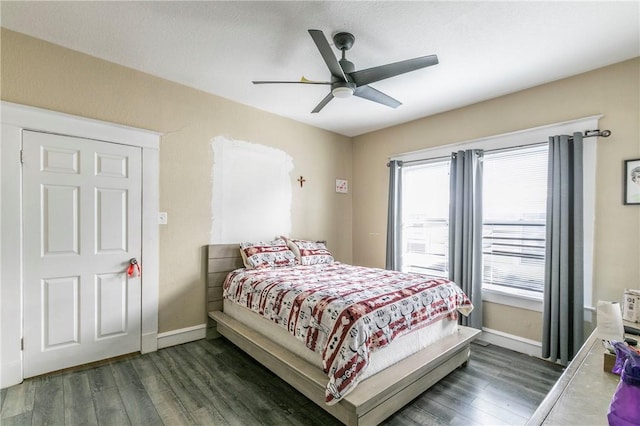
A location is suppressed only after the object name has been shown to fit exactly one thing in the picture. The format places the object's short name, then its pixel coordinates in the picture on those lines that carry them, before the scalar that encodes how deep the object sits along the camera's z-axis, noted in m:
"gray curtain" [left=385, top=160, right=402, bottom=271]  4.19
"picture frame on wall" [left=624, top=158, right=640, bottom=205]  2.48
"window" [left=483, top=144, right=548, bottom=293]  3.03
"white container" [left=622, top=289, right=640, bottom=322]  1.96
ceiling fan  2.04
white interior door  2.39
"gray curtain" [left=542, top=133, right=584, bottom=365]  2.68
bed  1.78
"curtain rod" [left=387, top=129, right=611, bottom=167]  2.63
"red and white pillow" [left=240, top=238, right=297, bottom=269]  3.34
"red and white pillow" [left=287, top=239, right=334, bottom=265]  3.70
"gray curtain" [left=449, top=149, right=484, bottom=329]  3.32
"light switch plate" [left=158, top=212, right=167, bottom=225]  3.02
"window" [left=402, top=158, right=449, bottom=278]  3.82
